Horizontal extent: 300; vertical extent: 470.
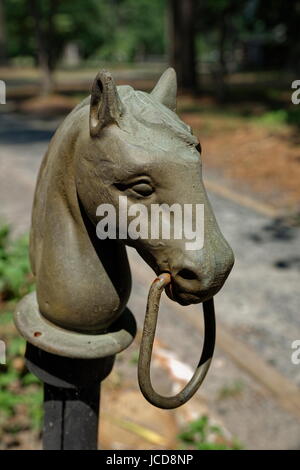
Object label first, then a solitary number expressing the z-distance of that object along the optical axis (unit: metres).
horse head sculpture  1.37
